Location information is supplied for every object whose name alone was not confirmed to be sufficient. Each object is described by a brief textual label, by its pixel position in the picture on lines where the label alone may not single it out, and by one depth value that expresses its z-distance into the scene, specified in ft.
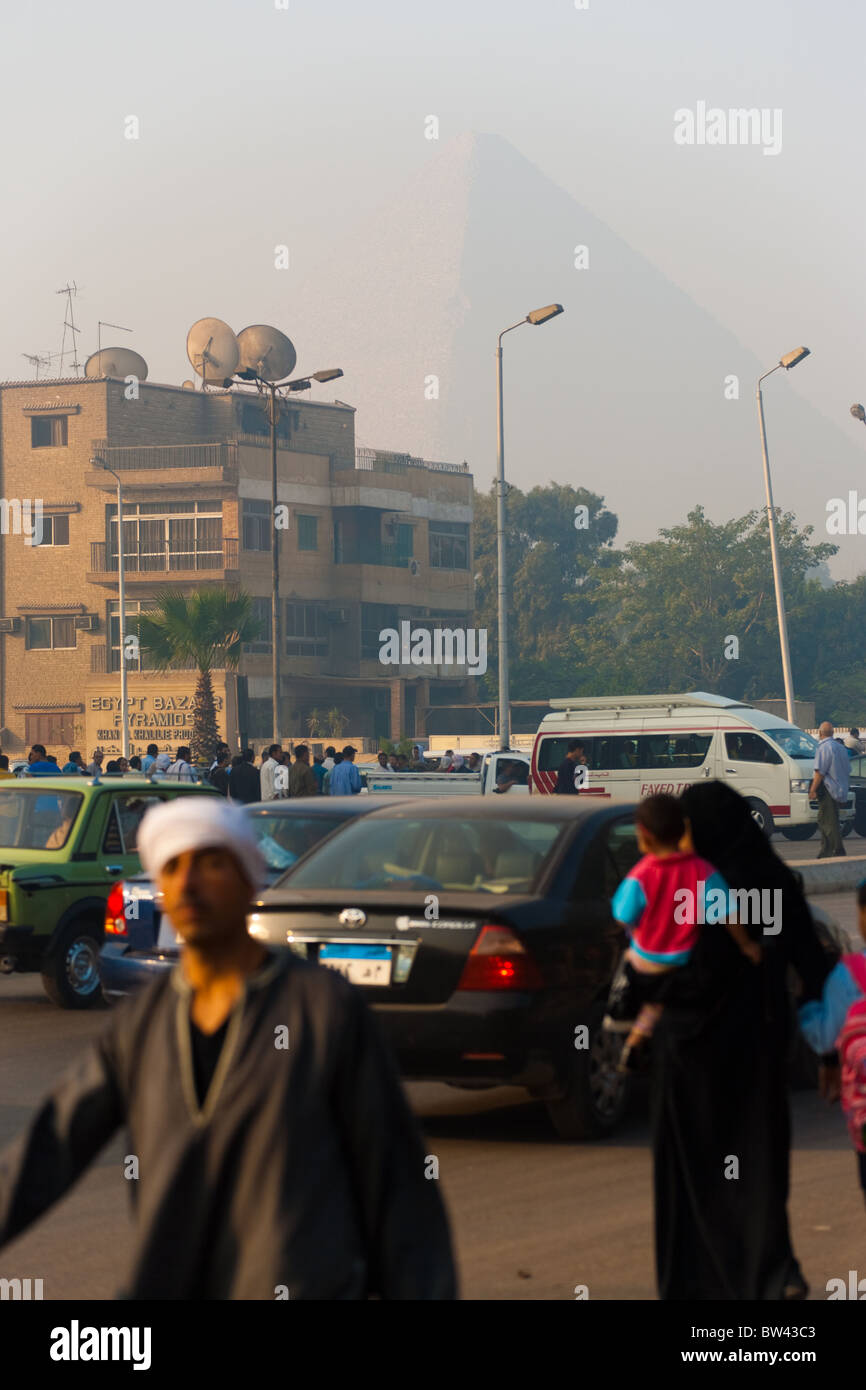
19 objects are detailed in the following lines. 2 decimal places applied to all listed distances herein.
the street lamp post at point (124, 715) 208.85
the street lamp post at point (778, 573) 147.33
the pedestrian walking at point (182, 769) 83.51
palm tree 157.89
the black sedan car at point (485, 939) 26.45
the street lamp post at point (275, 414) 153.58
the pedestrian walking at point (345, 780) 84.64
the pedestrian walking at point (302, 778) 78.54
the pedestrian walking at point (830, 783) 77.56
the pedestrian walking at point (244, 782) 83.10
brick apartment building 243.81
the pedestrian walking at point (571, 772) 89.35
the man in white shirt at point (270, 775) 86.33
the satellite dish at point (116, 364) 266.57
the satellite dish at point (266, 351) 272.92
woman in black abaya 17.26
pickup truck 89.81
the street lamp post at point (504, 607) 119.75
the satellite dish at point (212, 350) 273.95
